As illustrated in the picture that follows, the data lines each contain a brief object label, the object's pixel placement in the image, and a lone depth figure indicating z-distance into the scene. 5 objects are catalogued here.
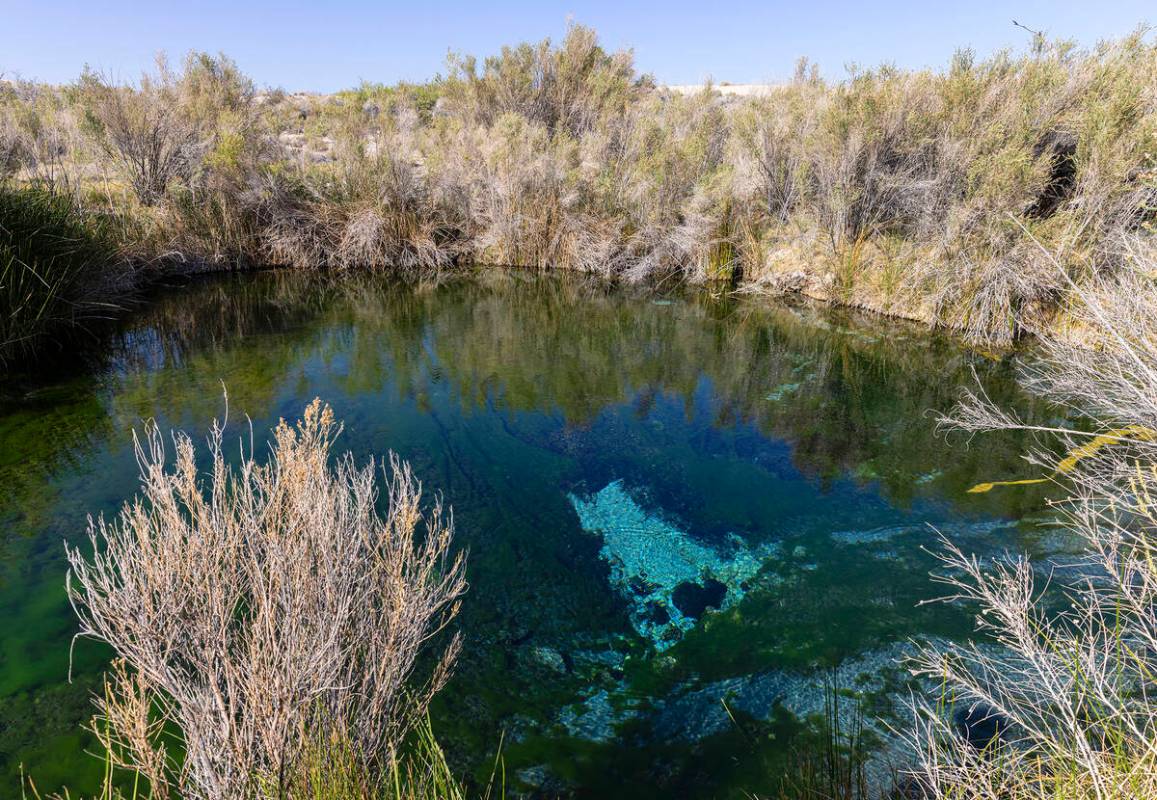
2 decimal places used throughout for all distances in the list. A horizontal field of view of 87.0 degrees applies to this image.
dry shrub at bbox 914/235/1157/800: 1.58
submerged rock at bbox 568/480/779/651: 3.92
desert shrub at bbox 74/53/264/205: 11.40
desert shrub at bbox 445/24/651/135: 18.06
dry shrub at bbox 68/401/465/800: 1.76
